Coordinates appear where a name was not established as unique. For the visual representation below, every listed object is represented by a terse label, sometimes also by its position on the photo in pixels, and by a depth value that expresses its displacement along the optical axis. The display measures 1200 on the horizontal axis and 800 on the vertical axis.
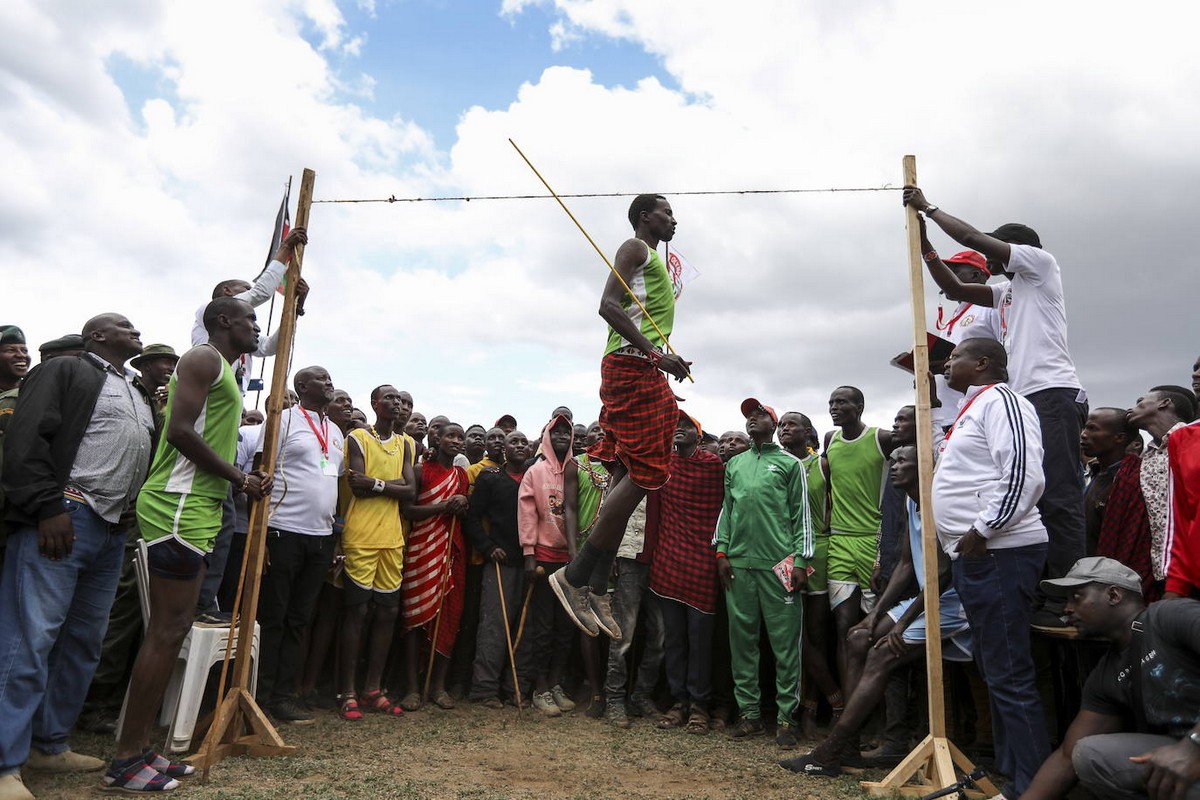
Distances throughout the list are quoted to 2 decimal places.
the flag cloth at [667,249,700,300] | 5.52
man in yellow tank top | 6.48
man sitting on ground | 3.02
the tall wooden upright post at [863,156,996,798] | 4.39
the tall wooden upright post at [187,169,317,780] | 4.64
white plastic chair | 4.77
